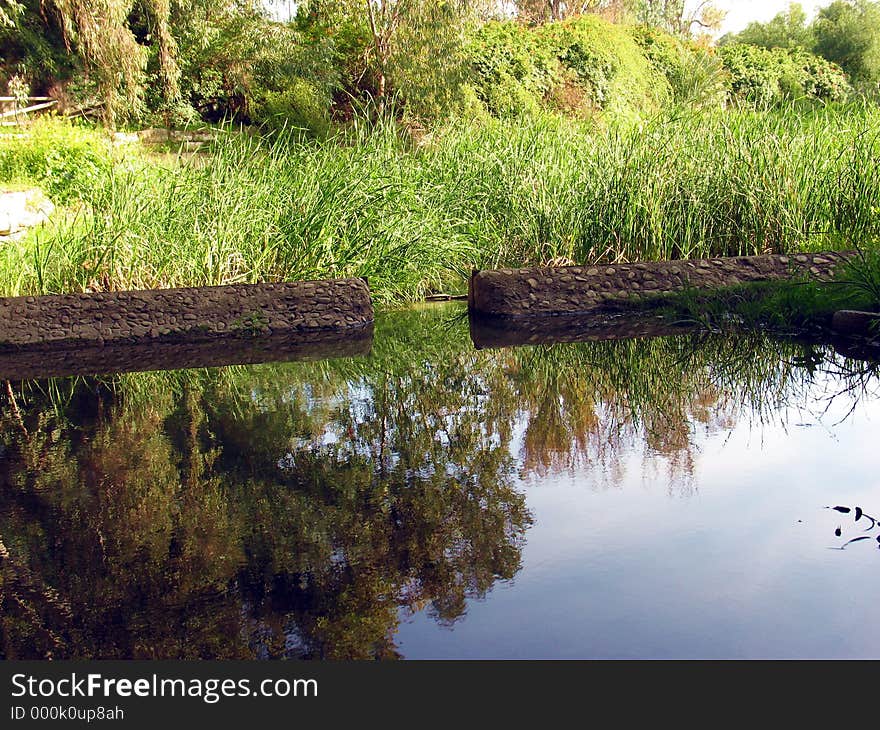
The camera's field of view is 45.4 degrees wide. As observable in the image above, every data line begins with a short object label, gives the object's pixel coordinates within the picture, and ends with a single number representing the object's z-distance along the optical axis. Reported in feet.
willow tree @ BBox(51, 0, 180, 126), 72.33
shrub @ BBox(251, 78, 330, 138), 76.13
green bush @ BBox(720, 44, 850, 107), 108.37
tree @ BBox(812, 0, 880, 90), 134.51
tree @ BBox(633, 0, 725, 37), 152.66
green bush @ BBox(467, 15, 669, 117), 82.79
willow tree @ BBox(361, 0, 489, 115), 76.33
